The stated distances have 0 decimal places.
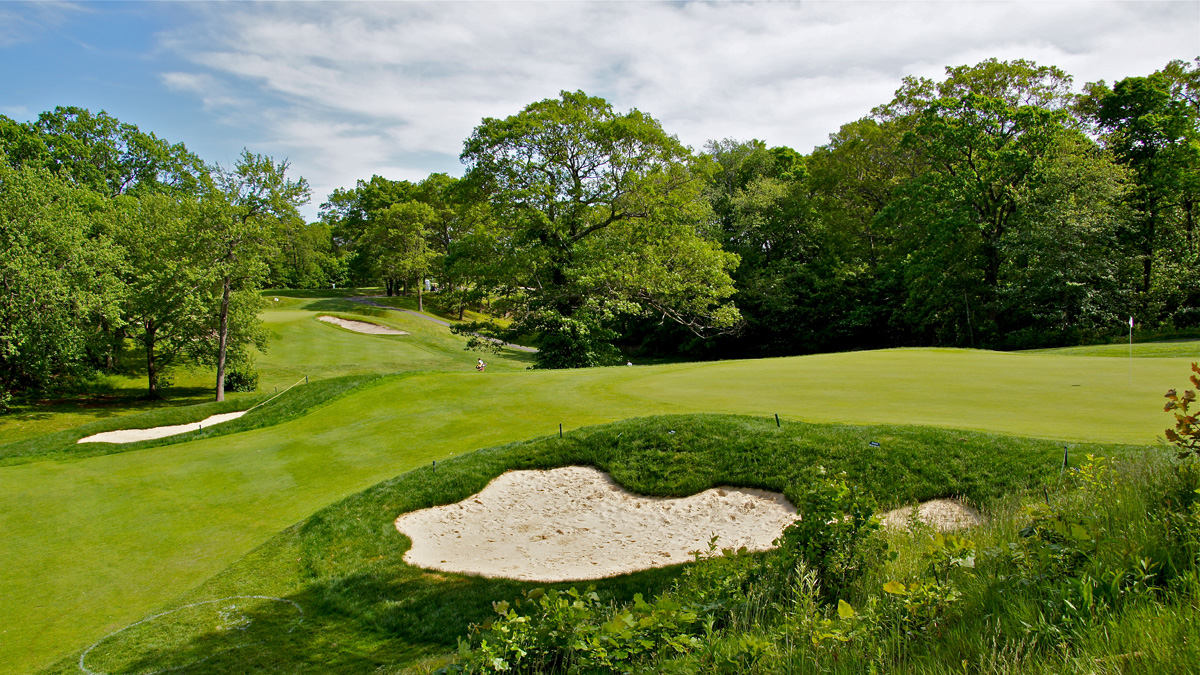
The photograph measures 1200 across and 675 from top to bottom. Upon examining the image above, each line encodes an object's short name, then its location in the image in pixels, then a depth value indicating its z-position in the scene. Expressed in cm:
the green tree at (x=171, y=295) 2727
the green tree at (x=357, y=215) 7069
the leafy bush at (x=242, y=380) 2997
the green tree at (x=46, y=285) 2414
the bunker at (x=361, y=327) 4409
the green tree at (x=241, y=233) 2775
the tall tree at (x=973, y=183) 3030
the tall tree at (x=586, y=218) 2688
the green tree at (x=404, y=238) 5197
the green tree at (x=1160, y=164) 2825
